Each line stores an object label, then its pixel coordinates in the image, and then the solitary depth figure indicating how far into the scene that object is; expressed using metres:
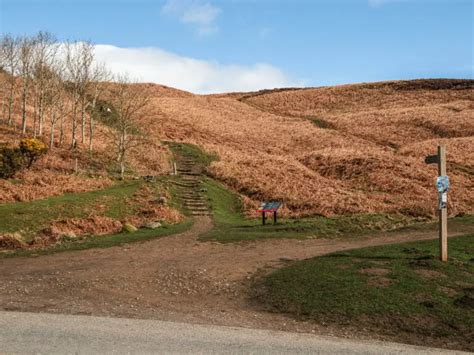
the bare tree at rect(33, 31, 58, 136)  45.97
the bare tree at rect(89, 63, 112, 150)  43.63
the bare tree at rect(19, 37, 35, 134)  45.90
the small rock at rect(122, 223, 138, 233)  23.48
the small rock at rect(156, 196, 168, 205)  29.48
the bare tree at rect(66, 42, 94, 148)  44.59
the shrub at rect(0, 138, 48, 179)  29.52
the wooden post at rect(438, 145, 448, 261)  15.60
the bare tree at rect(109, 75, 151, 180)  38.72
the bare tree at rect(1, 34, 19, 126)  48.56
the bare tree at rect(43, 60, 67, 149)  47.47
